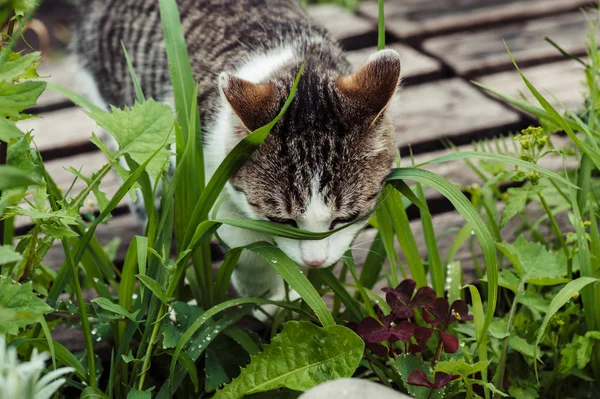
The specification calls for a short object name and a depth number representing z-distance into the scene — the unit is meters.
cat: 0.90
